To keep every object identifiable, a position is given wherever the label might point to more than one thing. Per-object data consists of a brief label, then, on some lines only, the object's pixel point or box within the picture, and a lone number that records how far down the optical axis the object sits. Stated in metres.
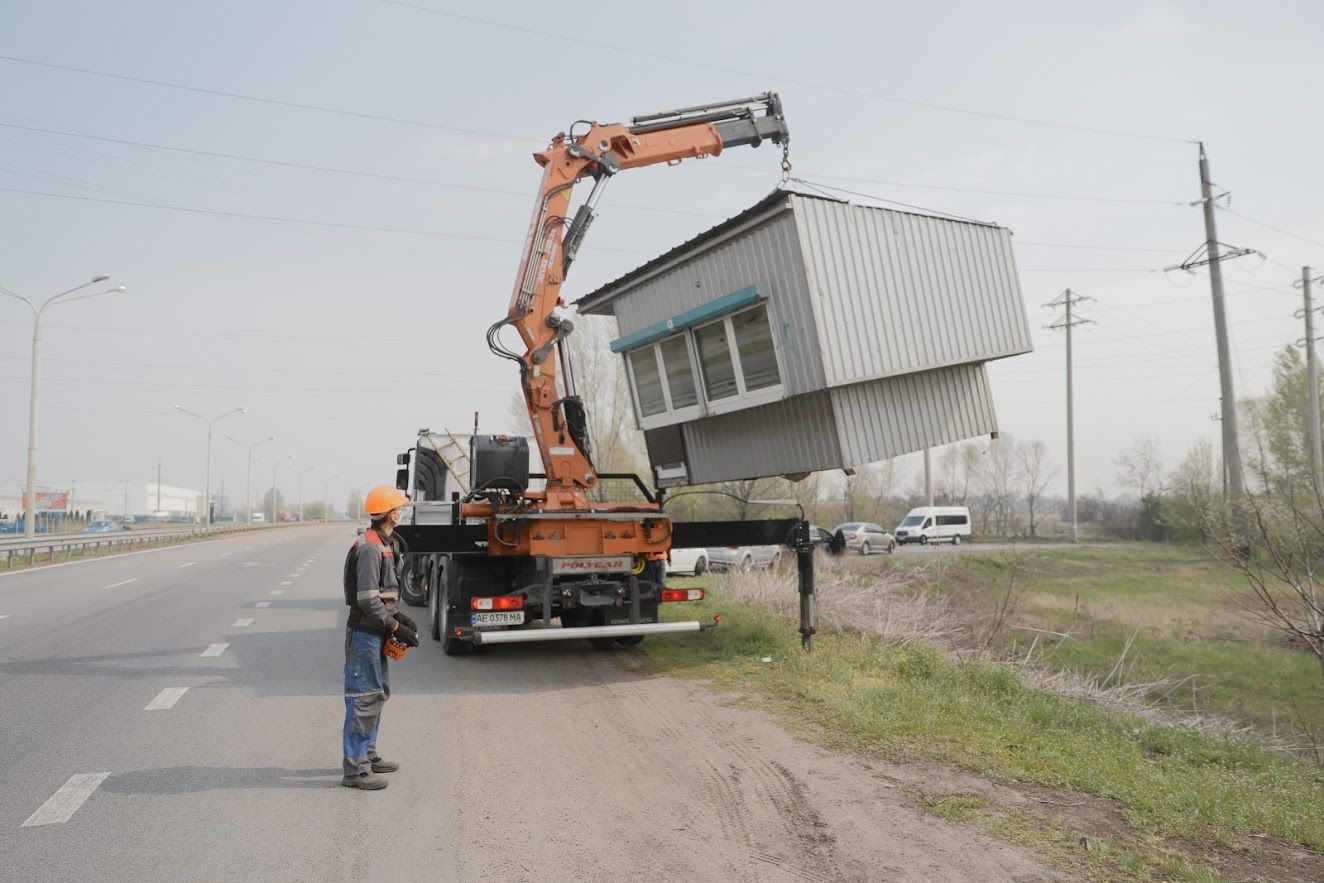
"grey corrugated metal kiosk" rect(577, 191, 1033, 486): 9.67
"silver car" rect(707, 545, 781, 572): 25.47
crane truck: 9.42
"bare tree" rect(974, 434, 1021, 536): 67.26
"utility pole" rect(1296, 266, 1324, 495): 28.52
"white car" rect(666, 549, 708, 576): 24.67
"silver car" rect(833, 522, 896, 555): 40.25
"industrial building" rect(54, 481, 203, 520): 118.56
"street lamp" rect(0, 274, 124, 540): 29.48
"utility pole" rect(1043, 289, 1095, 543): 47.12
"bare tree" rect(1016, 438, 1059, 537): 71.61
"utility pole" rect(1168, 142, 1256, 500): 26.91
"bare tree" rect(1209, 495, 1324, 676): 9.59
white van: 49.59
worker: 5.72
